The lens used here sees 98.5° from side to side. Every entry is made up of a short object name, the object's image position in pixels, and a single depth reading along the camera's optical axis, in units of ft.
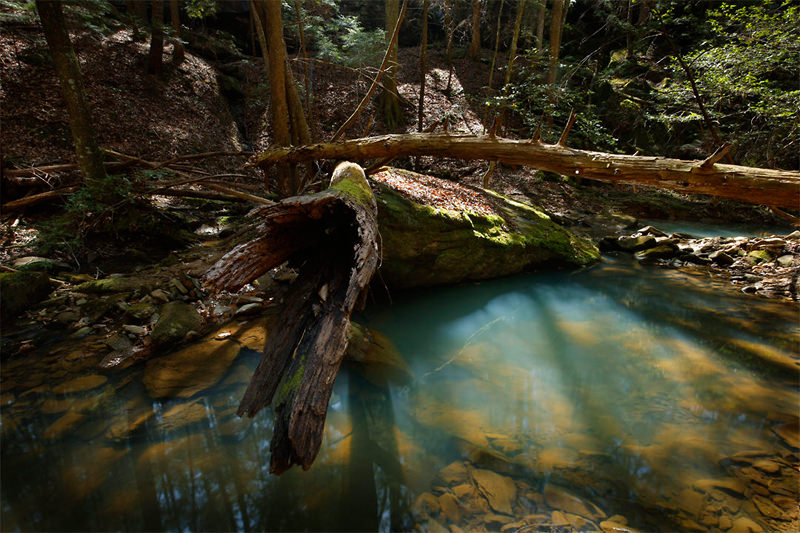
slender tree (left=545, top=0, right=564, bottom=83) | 40.75
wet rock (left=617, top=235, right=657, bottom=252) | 27.53
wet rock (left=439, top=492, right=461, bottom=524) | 7.63
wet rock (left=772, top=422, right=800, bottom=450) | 9.60
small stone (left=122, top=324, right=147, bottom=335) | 13.75
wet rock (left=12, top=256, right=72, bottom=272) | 15.70
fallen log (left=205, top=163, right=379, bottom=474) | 5.75
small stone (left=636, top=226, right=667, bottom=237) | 30.60
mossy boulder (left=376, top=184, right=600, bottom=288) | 18.43
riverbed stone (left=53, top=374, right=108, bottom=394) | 11.04
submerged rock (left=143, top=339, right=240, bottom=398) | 11.28
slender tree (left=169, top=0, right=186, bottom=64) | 40.55
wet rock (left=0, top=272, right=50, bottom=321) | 14.17
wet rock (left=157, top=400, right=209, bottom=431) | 9.91
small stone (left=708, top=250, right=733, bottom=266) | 24.56
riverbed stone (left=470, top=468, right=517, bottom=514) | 7.89
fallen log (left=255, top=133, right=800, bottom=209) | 13.78
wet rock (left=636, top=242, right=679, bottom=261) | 26.37
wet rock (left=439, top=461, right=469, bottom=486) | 8.51
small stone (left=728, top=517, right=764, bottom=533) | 7.22
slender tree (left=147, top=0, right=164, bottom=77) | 35.47
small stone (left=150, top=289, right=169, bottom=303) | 15.82
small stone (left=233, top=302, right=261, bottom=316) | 15.96
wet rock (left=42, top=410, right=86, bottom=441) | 9.45
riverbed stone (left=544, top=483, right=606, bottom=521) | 7.74
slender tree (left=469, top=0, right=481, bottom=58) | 54.22
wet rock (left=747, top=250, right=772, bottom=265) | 23.80
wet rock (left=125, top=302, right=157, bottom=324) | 14.51
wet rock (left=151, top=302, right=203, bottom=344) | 13.30
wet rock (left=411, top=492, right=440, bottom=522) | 7.74
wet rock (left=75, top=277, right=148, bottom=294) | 15.75
